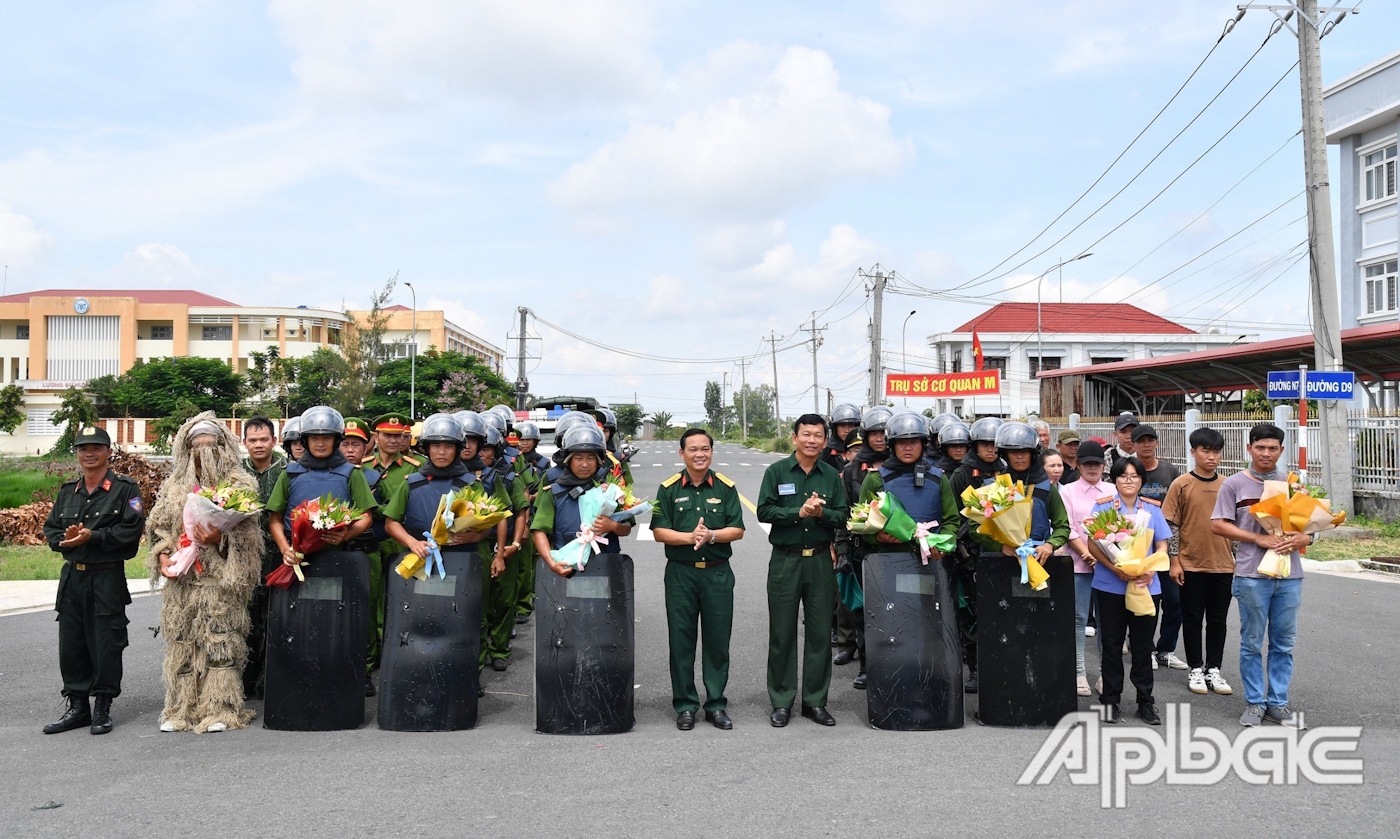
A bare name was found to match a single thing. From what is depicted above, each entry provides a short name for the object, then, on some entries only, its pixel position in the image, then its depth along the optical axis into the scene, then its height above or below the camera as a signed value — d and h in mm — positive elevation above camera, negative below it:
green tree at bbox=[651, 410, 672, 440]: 126250 +4190
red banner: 37000 +2611
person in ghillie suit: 6215 -1044
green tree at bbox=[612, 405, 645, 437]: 89750 +3412
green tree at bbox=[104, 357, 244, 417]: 58500 +4380
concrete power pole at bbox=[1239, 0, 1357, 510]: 15016 +3559
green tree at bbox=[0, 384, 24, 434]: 41688 +2272
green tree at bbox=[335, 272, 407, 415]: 43688 +4468
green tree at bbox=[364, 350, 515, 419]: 48781 +3515
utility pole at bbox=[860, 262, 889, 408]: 37656 +4520
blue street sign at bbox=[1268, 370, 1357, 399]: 14016 +841
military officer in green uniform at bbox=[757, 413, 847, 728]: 6352 -866
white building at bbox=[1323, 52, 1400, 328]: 26641 +7241
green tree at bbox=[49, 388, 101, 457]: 39281 +1901
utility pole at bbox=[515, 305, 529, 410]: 52406 +4007
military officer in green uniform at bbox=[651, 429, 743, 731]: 6258 -805
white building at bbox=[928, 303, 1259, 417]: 58656 +6454
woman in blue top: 6238 -1152
